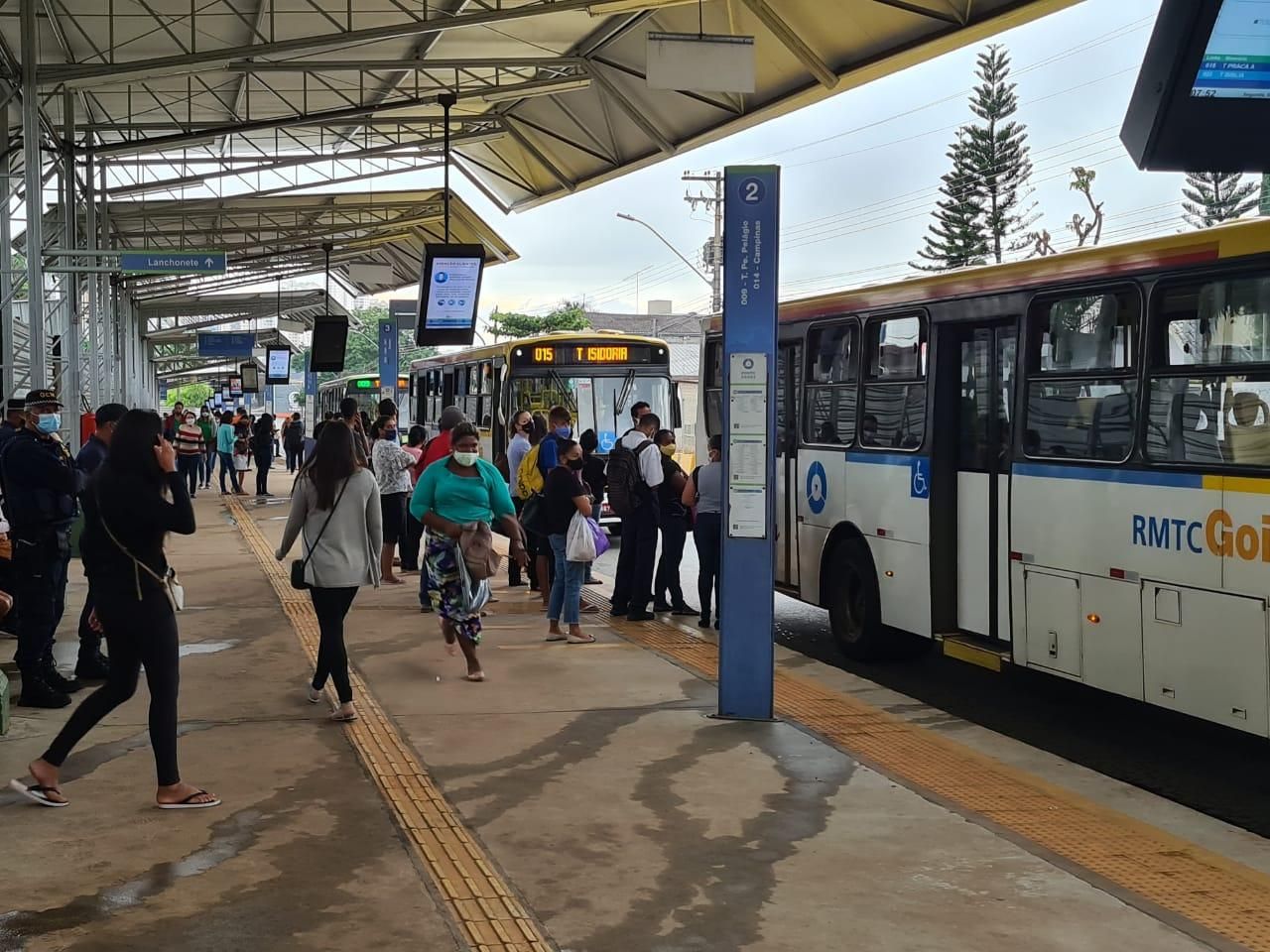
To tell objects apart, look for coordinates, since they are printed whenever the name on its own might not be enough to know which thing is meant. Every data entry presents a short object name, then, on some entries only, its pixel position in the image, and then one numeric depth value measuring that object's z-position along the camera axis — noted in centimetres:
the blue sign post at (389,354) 3027
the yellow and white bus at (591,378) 2225
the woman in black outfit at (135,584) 665
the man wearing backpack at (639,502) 1288
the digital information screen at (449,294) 2452
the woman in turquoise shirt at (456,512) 1000
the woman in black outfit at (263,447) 3017
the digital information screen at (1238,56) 565
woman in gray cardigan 841
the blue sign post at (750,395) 848
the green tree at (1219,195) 4994
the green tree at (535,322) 7888
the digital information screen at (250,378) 5678
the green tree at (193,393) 14501
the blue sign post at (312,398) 5053
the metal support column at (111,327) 2839
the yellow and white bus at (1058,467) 737
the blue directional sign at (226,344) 5309
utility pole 5410
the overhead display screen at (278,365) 5166
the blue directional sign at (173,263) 2103
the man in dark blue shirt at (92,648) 952
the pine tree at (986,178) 5947
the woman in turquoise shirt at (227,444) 3177
